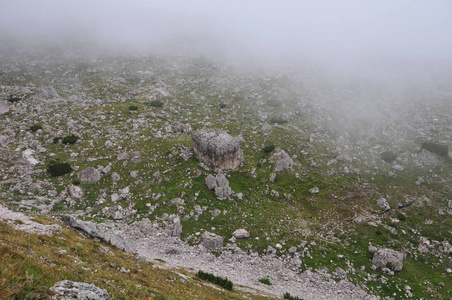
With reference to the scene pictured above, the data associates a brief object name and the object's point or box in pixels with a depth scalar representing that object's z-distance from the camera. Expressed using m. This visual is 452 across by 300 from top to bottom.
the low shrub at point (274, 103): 64.18
